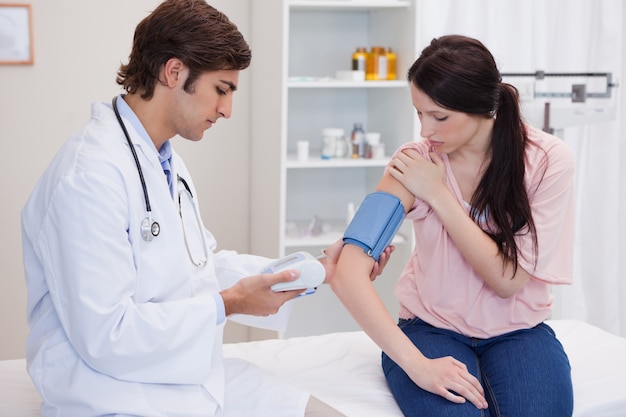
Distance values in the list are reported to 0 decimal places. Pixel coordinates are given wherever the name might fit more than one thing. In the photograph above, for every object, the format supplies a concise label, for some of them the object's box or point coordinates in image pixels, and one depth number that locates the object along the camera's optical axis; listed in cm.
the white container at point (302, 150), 308
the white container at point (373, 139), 318
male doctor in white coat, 155
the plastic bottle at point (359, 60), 316
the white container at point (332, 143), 316
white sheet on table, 195
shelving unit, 303
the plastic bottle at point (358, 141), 321
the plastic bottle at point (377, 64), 316
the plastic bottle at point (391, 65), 317
